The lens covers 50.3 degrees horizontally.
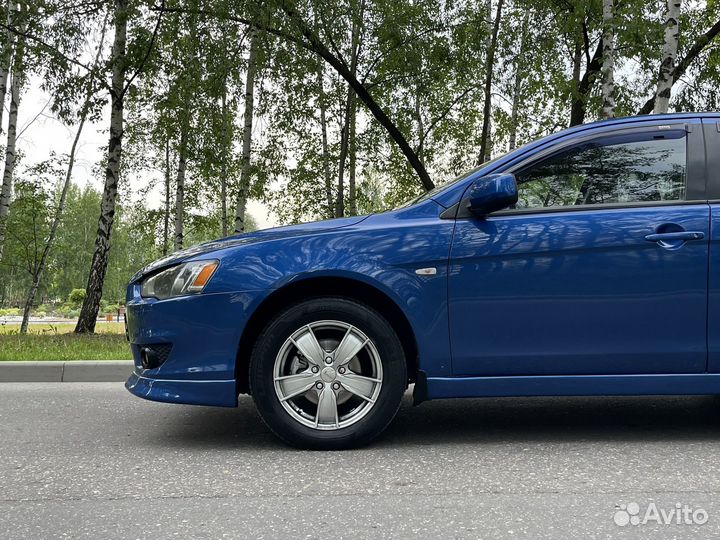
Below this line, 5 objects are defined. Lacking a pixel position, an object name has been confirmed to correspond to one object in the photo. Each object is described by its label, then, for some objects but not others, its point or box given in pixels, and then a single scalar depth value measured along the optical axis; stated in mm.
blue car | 4035
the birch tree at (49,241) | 25812
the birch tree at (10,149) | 21156
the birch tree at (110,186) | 14172
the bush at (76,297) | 72312
